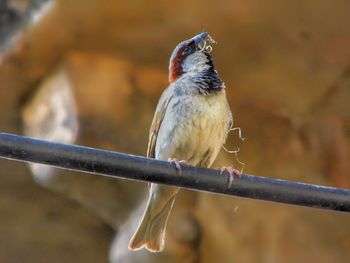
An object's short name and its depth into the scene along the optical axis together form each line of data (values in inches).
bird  256.7
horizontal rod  173.8
